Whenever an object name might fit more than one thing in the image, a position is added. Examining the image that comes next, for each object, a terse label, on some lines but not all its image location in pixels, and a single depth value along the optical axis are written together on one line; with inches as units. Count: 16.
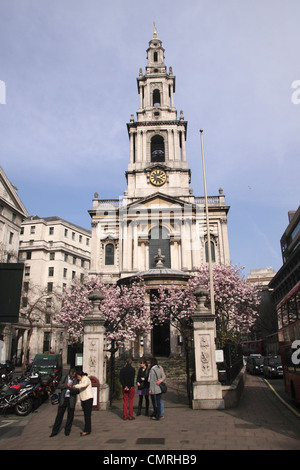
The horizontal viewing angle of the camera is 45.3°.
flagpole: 693.9
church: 1605.6
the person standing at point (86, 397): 366.6
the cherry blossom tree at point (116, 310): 1221.7
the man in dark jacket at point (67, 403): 367.6
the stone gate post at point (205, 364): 501.4
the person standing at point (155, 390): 434.6
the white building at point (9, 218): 1775.3
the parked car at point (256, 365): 1162.3
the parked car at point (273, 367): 977.5
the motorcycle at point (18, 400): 525.3
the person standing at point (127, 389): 436.6
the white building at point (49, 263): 2202.3
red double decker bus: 494.6
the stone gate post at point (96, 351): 536.1
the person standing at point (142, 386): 473.1
